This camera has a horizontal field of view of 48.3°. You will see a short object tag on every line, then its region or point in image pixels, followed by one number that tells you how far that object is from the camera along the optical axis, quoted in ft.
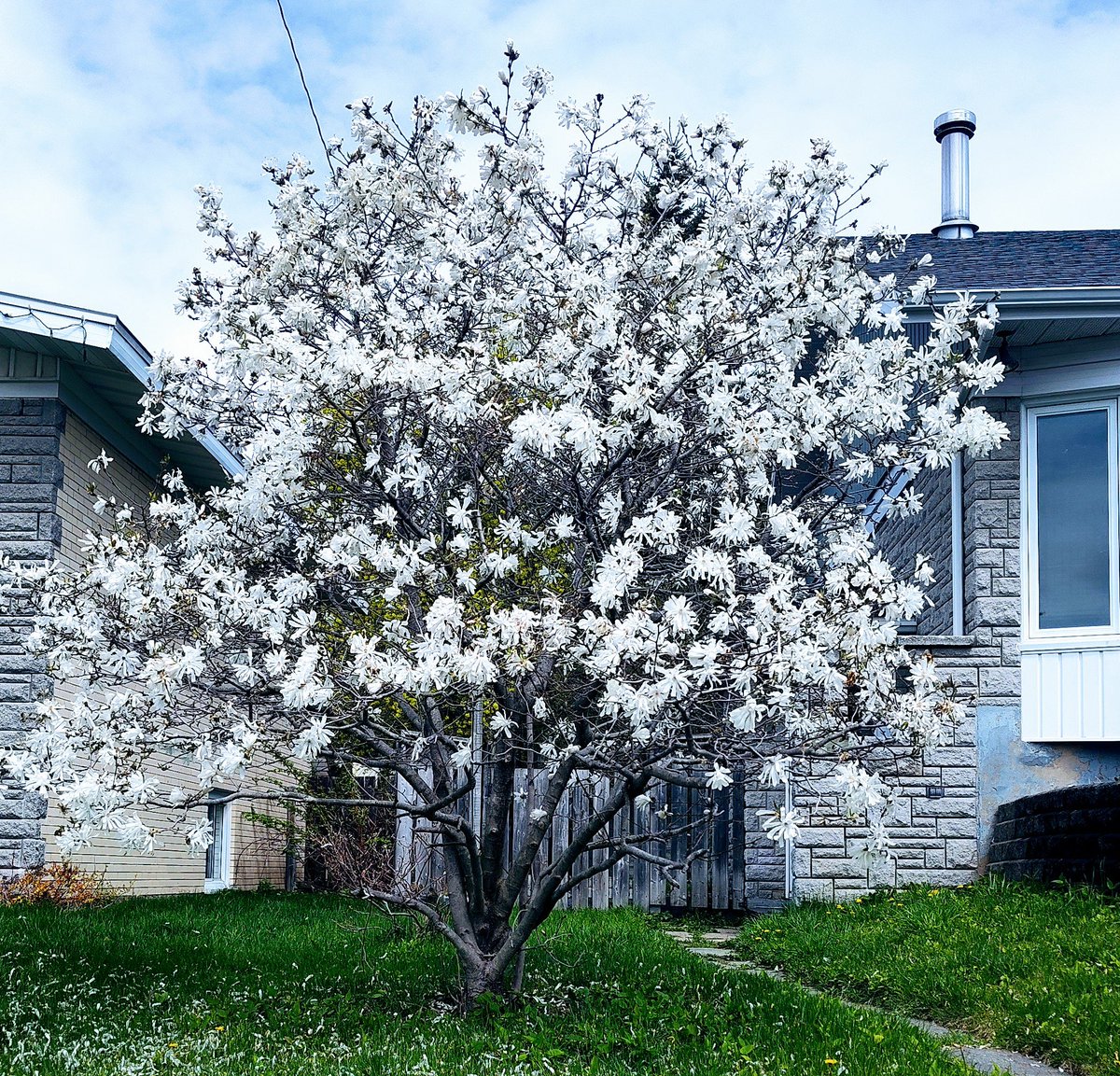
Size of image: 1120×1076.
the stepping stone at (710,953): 25.83
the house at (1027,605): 30.35
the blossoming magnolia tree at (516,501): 16.25
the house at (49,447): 30.53
